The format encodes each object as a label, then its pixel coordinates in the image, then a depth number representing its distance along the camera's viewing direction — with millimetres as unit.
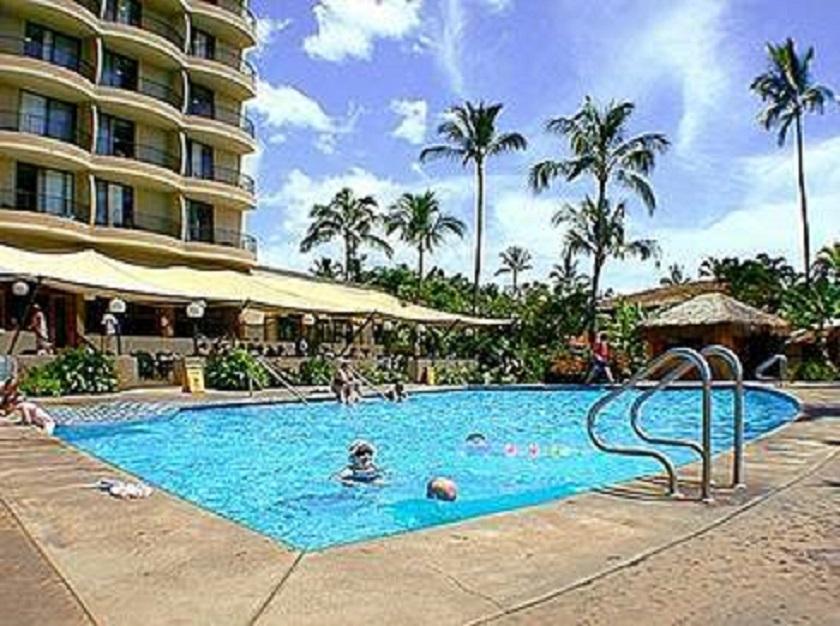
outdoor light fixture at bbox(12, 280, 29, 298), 22188
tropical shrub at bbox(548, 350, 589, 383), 32344
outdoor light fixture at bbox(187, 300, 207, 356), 25312
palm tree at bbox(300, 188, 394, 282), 57469
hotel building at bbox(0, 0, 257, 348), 31250
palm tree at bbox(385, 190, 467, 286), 48469
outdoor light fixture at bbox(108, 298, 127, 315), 23891
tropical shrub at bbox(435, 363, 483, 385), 32031
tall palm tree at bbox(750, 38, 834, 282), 40594
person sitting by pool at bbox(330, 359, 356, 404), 23438
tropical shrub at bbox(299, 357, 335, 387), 28453
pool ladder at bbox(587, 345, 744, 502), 7457
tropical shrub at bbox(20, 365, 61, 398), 20391
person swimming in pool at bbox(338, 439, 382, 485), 11578
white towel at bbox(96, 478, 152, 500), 7543
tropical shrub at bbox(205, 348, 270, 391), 25375
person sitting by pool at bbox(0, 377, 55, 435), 14008
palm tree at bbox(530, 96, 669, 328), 37062
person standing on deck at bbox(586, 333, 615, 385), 31141
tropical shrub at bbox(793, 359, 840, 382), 33938
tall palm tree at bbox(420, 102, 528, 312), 41781
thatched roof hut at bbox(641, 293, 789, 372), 37344
